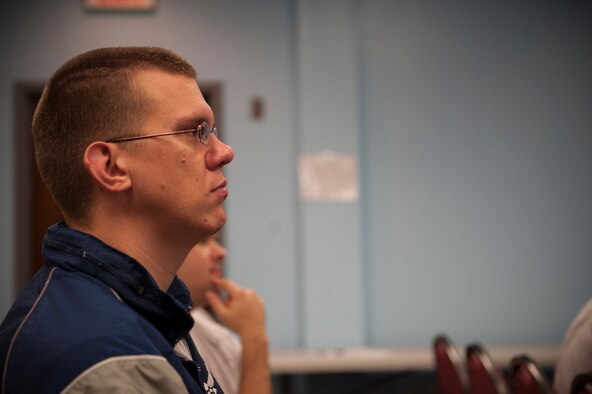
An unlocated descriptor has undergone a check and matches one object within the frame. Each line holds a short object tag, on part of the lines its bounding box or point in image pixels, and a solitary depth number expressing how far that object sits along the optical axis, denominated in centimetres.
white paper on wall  587
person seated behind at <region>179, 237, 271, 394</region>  410
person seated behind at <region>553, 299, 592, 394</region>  406
